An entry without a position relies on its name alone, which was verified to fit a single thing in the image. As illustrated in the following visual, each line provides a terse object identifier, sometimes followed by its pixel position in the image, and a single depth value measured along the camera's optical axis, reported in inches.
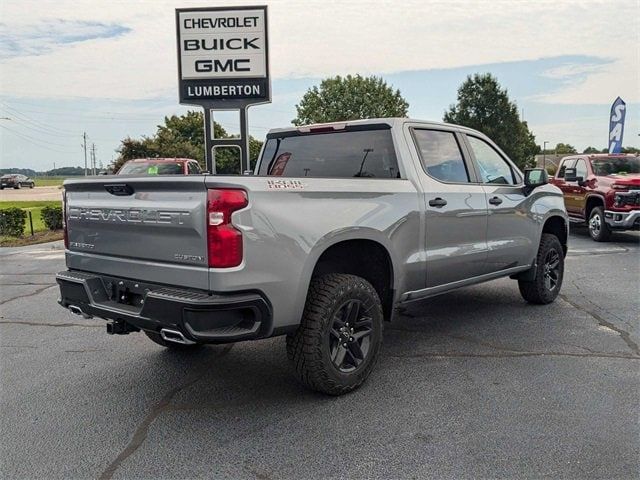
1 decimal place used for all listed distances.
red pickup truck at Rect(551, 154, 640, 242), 443.2
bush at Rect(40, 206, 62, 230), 599.5
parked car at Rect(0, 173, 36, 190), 2183.8
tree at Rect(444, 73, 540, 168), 2142.0
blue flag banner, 880.9
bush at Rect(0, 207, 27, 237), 547.5
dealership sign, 473.7
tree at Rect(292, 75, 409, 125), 1990.7
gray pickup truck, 125.1
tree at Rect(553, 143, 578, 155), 4572.8
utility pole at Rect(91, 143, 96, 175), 4102.9
